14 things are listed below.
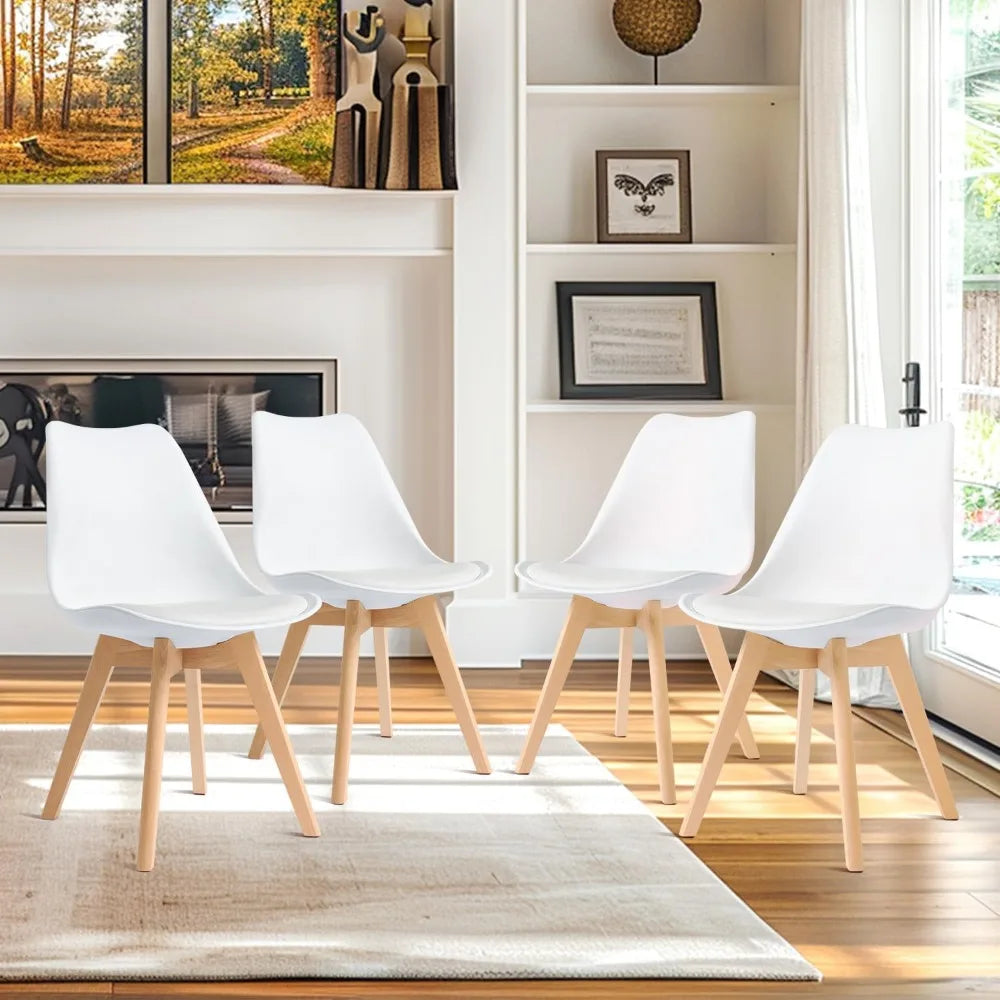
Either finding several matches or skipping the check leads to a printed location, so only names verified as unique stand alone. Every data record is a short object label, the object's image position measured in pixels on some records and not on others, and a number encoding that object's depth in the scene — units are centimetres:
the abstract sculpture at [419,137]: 473
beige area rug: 232
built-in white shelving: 513
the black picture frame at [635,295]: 507
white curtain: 426
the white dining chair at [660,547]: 344
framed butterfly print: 506
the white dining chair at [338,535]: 347
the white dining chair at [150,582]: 291
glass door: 384
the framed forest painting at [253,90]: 497
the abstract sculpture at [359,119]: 477
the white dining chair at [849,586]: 293
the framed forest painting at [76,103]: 494
